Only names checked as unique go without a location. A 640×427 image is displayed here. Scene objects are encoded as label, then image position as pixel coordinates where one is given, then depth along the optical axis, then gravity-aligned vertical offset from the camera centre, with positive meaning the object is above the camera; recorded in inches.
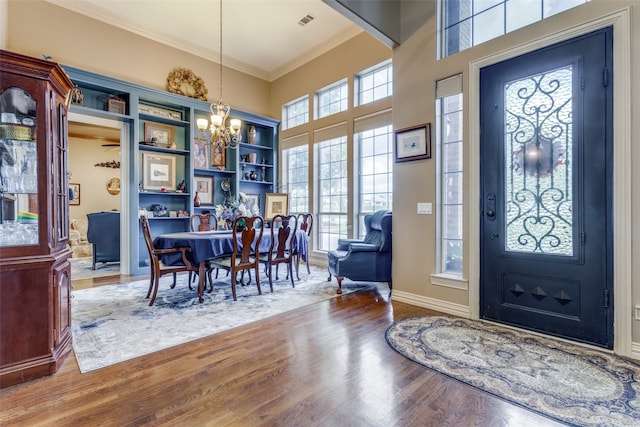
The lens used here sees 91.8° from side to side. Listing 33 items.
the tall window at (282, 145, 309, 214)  246.7 +27.7
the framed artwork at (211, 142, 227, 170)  238.5 +42.1
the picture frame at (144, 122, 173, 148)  208.2 +52.8
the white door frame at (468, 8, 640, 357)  87.4 +8.8
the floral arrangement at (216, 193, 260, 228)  176.2 +0.2
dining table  137.7 -16.7
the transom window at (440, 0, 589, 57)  106.4 +72.3
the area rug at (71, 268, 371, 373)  94.7 -41.0
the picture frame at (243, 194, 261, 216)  254.2 +7.9
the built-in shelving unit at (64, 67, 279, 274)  188.9 +42.1
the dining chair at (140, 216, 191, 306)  135.3 -21.3
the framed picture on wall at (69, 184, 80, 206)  325.7 +18.1
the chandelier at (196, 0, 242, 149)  160.6 +44.0
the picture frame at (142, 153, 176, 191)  206.7 +26.9
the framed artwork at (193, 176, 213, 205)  232.1 +17.0
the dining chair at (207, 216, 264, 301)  142.6 -19.8
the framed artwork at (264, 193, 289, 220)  253.9 +5.0
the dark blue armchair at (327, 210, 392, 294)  150.9 -25.1
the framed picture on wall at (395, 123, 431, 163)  131.3 +29.3
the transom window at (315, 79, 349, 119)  217.4 +81.0
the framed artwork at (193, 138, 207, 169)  228.5 +42.6
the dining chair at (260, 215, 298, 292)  160.2 -19.7
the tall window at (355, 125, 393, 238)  191.9 +24.9
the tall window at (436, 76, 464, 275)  126.3 +13.9
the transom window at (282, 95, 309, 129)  248.1 +80.7
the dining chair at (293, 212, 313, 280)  184.3 -12.1
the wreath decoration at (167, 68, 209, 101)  216.7 +91.0
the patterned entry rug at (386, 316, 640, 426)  64.9 -41.6
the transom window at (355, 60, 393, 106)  192.5 +81.8
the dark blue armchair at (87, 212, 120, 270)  217.5 -17.6
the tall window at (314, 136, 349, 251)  217.6 +14.1
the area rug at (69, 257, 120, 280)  196.1 -40.4
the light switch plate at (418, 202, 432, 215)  131.3 +0.2
